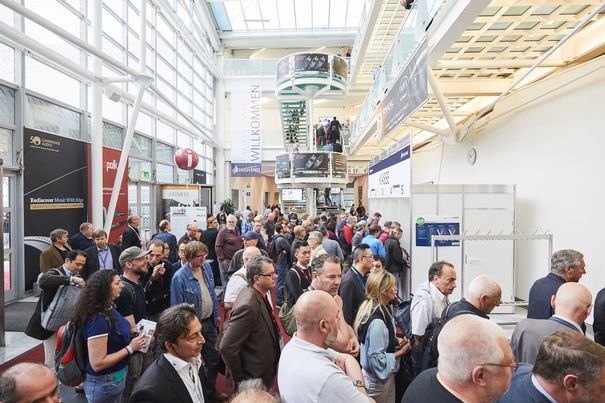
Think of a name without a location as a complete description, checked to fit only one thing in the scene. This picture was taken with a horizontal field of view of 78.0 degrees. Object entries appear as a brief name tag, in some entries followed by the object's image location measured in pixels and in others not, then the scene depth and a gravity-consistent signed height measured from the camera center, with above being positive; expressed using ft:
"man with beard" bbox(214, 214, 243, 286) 21.54 -2.84
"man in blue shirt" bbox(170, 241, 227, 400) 11.46 -3.15
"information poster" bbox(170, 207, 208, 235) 32.22 -2.03
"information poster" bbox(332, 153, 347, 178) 47.73 +3.91
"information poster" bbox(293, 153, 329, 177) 46.83 +3.83
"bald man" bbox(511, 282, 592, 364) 7.45 -2.53
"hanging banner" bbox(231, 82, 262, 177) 58.59 +10.19
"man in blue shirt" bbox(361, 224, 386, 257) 20.58 -2.73
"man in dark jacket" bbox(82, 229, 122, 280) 17.53 -3.03
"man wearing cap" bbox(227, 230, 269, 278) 16.80 -2.87
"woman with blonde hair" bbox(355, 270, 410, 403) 7.98 -3.15
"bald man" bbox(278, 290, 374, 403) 4.85 -2.35
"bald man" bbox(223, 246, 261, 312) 12.03 -2.90
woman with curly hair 7.56 -3.01
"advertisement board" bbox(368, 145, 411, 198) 20.42 +1.28
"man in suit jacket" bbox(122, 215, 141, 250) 23.21 -2.64
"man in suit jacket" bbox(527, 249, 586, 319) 10.39 -2.33
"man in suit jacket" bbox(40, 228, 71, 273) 16.38 -2.64
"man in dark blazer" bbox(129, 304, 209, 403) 5.44 -2.72
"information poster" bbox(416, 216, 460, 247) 21.14 -1.76
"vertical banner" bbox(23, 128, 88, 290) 23.72 +0.34
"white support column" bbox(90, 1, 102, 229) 27.48 +4.05
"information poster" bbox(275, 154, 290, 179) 48.65 +3.78
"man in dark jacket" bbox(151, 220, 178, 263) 21.81 -2.55
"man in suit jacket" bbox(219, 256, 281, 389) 8.06 -3.22
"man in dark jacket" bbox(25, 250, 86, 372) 10.94 -2.94
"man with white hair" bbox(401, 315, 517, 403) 4.53 -2.08
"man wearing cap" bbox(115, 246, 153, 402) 8.80 -2.86
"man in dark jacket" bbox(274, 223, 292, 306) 21.08 -3.80
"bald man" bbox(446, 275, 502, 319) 8.35 -2.30
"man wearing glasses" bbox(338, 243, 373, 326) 10.96 -2.68
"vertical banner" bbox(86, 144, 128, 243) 31.76 +0.09
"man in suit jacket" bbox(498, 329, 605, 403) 4.89 -2.37
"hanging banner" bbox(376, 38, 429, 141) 15.15 +5.04
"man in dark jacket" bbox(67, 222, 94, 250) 19.72 -2.43
